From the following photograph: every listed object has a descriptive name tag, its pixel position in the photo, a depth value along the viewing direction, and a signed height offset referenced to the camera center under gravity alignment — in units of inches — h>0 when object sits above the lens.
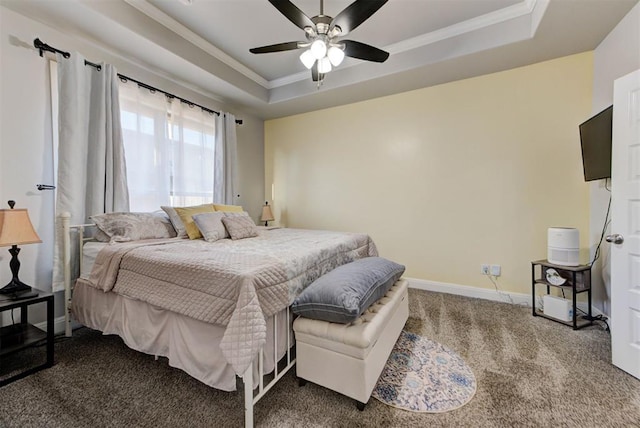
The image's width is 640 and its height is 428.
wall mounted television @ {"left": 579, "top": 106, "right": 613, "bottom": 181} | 84.2 +22.5
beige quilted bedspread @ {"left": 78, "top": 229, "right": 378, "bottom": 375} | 51.1 -16.3
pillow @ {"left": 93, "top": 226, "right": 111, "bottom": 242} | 91.1 -9.2
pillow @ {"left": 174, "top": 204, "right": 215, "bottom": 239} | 104.0 -3.6
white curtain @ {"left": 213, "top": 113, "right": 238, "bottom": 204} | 147.5 +28.0
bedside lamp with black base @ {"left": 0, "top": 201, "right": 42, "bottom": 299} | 65.6 -7.1
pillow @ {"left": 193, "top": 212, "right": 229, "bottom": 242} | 99.0 -6.3
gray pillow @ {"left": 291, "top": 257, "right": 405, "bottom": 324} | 57.0 -19.2
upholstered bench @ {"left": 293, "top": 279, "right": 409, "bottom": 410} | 54.8 -31.2
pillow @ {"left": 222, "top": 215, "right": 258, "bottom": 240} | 104.9 -7.0
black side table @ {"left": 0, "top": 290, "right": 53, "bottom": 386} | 65.4 -33.7
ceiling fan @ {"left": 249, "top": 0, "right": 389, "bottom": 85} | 67.8 +50.8
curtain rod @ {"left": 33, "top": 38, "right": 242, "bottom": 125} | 84.2 +52.2
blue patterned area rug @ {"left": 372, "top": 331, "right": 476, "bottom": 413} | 58.4 -41.7
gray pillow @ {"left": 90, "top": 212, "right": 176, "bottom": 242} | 89.7 -5.9
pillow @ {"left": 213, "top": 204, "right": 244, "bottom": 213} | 121.9 +0.8
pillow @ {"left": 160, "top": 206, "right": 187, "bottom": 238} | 105.8 -4.6
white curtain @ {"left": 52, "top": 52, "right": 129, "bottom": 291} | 88.1 +22.5
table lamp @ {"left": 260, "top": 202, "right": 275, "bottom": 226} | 175.3 -2.7
